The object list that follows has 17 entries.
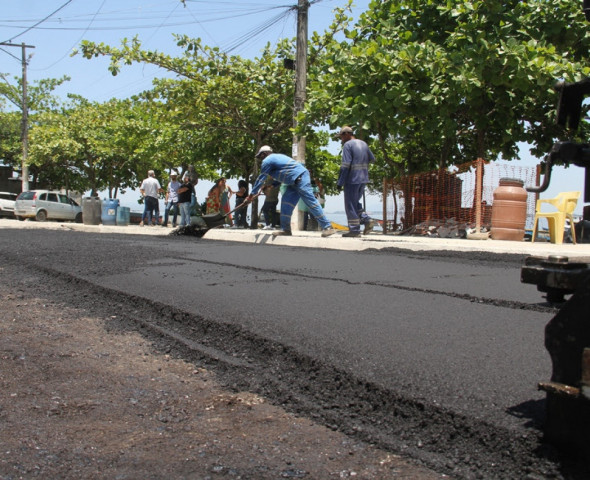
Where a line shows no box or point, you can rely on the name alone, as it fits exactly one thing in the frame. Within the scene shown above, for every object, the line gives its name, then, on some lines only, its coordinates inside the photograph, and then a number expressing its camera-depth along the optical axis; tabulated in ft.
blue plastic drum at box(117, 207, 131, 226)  69.97
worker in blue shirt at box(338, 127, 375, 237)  34.30
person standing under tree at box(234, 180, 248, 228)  61.41
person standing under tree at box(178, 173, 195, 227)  56.59
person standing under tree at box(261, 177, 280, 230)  54.29
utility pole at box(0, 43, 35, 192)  124.47
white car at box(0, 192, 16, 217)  112.98
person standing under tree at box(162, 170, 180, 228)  60.34
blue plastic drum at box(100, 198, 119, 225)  69.26
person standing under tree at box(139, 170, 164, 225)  61.72
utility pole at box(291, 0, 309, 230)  53.26
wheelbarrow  45.29
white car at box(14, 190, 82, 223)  105.19
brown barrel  39.58
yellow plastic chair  34.27
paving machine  5.71
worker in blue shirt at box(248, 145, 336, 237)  36.63
